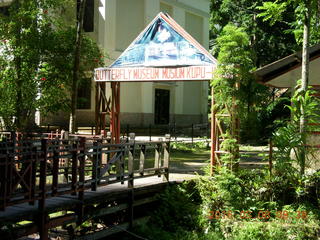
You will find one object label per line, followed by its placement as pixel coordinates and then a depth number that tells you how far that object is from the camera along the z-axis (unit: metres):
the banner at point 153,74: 12.02
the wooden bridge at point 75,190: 7.07
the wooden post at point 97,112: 15.42
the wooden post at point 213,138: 11.33
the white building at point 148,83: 26.62
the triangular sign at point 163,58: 12.19
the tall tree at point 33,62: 14.99
